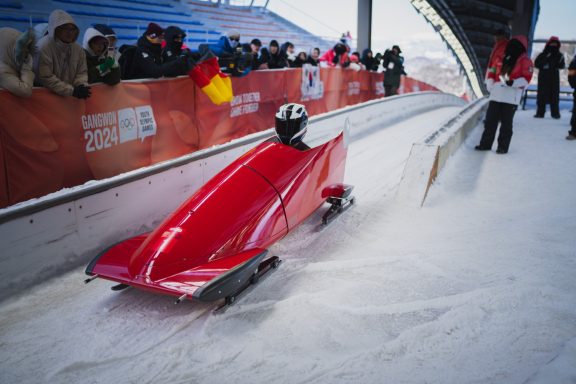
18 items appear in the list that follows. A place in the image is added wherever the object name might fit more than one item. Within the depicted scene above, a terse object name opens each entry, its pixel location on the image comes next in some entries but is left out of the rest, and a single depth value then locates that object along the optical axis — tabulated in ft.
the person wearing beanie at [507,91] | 17.74
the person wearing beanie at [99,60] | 12.54
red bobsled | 7.39
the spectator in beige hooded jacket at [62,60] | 11.02
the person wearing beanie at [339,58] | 33.55
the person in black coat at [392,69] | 35.45
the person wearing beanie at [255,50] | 23.04
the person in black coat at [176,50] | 15.78
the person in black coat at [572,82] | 22.35
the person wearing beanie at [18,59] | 10.12
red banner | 10.26
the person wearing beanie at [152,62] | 15.02
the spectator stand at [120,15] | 27.04
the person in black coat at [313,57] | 29.50
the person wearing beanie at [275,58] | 25.14
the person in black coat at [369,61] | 38.86
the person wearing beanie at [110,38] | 13.46
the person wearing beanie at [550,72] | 28.35
